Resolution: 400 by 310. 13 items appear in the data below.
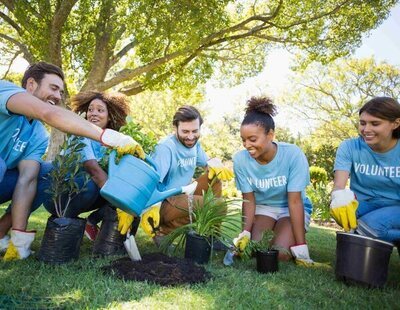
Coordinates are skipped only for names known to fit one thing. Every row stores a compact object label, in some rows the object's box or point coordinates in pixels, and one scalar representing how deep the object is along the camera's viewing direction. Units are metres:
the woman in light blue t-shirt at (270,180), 2.99
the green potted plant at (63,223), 2.38
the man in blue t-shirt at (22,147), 2.25
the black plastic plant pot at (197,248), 2.61
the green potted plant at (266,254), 2.54
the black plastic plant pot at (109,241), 2.73
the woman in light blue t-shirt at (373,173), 2.61
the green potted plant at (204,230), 2.62
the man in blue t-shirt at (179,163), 3.23
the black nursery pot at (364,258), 2.13
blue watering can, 2.02
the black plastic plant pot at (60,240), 2.37
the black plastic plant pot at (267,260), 2.53
